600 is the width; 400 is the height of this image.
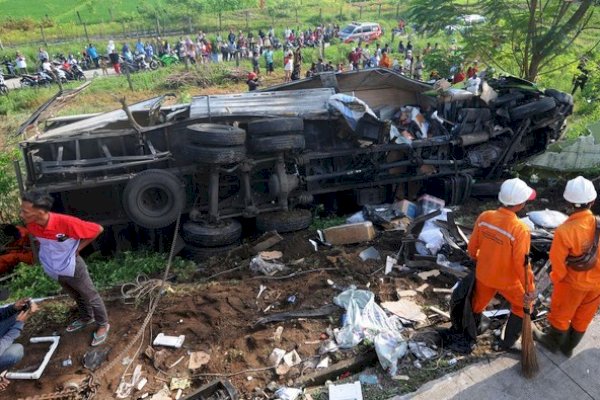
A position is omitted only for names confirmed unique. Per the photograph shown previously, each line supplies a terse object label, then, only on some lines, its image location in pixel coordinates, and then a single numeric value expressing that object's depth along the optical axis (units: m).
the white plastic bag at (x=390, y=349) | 4.27
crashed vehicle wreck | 6.74
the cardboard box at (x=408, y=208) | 7.85
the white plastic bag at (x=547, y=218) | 6.67
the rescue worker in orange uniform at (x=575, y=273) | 3.78
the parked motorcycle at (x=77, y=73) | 22.20
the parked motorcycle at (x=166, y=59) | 24.81
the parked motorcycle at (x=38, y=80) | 20.64
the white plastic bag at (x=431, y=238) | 6.25
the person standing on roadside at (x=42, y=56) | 22.14
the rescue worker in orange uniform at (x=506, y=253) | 3.84
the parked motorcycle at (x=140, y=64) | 23.89
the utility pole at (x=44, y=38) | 26.45
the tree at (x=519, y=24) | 11.55
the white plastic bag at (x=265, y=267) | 6.14
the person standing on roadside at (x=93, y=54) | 24.58
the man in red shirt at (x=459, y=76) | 14.13
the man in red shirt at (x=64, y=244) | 4.17
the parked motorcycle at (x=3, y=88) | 19.55
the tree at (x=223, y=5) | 38.84
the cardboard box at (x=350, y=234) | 6.96
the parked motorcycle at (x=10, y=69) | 23.08
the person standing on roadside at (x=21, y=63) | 22.38
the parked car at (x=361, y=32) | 30.02
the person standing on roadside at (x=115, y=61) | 23.16
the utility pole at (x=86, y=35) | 28.22
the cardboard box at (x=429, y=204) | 7.98
